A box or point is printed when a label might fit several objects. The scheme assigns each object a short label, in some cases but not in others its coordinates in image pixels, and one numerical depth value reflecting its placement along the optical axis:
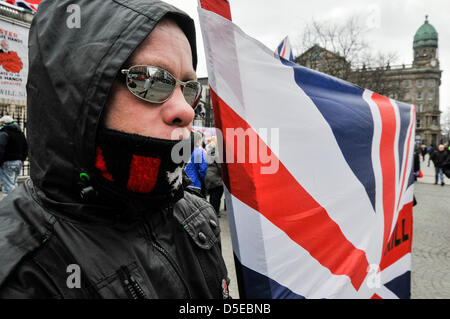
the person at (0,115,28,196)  5.95
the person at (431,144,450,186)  11.71
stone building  64.19
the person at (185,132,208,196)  5.49
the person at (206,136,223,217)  6.23
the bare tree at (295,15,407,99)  17.98
